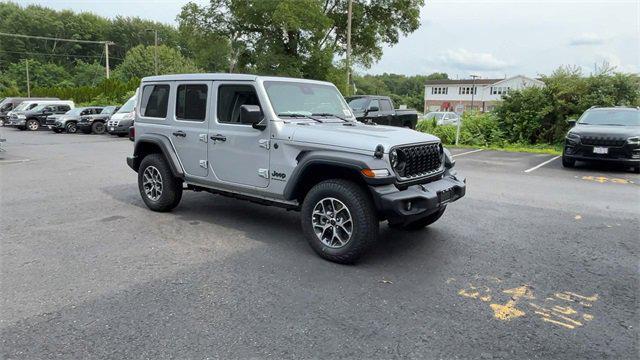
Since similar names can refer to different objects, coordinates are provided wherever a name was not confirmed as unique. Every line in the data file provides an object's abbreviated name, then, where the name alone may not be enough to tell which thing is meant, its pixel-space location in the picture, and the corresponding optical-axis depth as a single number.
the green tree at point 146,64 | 78.81
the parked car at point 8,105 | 31.98
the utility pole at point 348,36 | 25.12
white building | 77.12
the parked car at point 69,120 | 24.70
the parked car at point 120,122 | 21.25
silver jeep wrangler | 4.50
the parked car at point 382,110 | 16.36
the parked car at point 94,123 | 24.22
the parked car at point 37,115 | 26.81
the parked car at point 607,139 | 10.92
